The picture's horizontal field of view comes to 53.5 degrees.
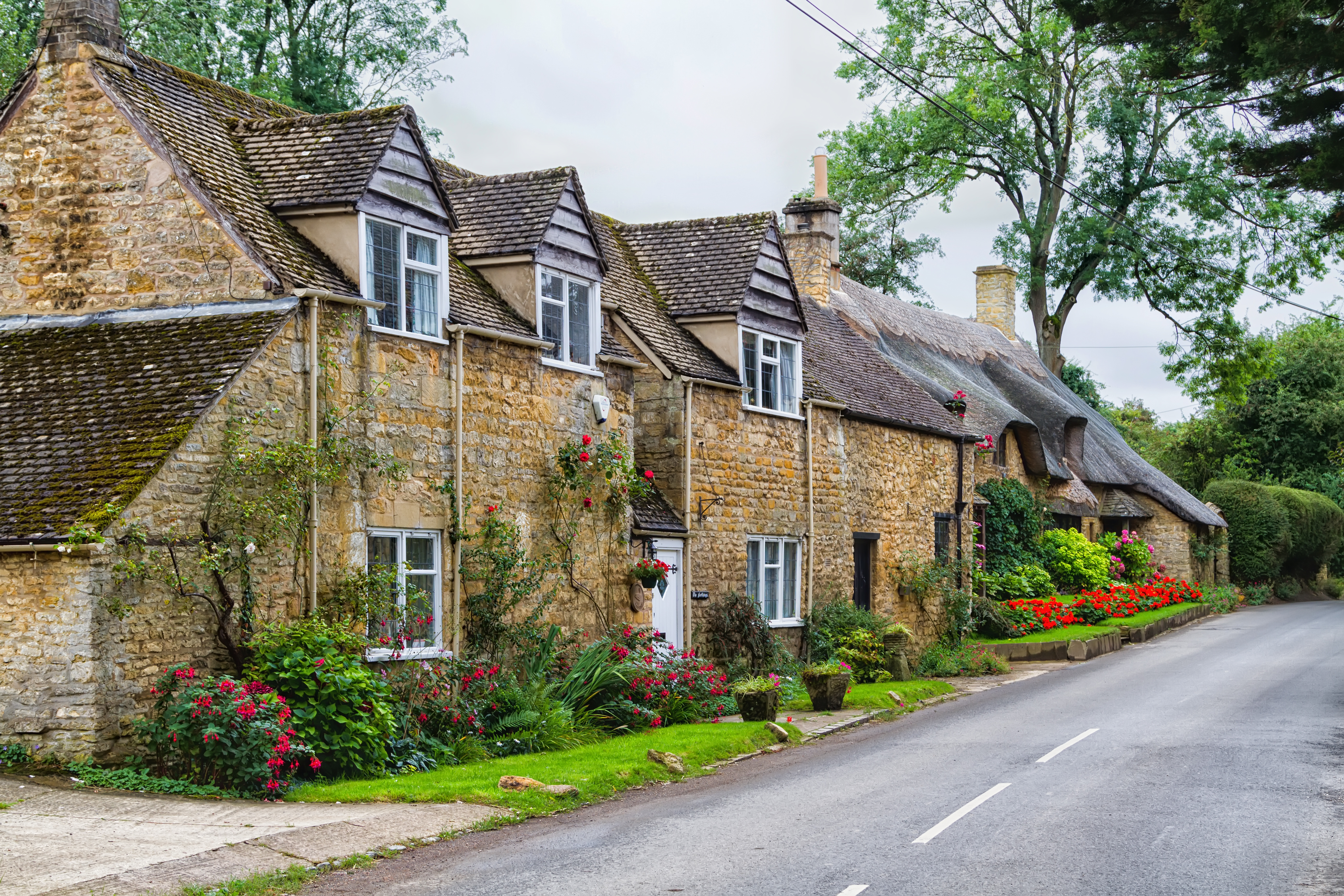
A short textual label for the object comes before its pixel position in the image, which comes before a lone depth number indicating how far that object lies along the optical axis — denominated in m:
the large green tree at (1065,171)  43.06
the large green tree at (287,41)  28.02
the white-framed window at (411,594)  14.24
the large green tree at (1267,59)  14.70
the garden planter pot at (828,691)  18.30
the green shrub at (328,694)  12.18
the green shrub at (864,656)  22.06
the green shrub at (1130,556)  39.34
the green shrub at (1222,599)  41.34
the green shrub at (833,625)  22.84
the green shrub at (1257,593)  45.66
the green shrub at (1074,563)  35.25
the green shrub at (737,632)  20.70
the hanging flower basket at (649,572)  18.16
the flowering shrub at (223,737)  11.37
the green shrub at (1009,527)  32.94
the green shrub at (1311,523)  46.91
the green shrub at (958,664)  24.70
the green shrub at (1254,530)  46.72
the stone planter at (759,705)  16.72
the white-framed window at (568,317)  17.52
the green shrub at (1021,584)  30.97
